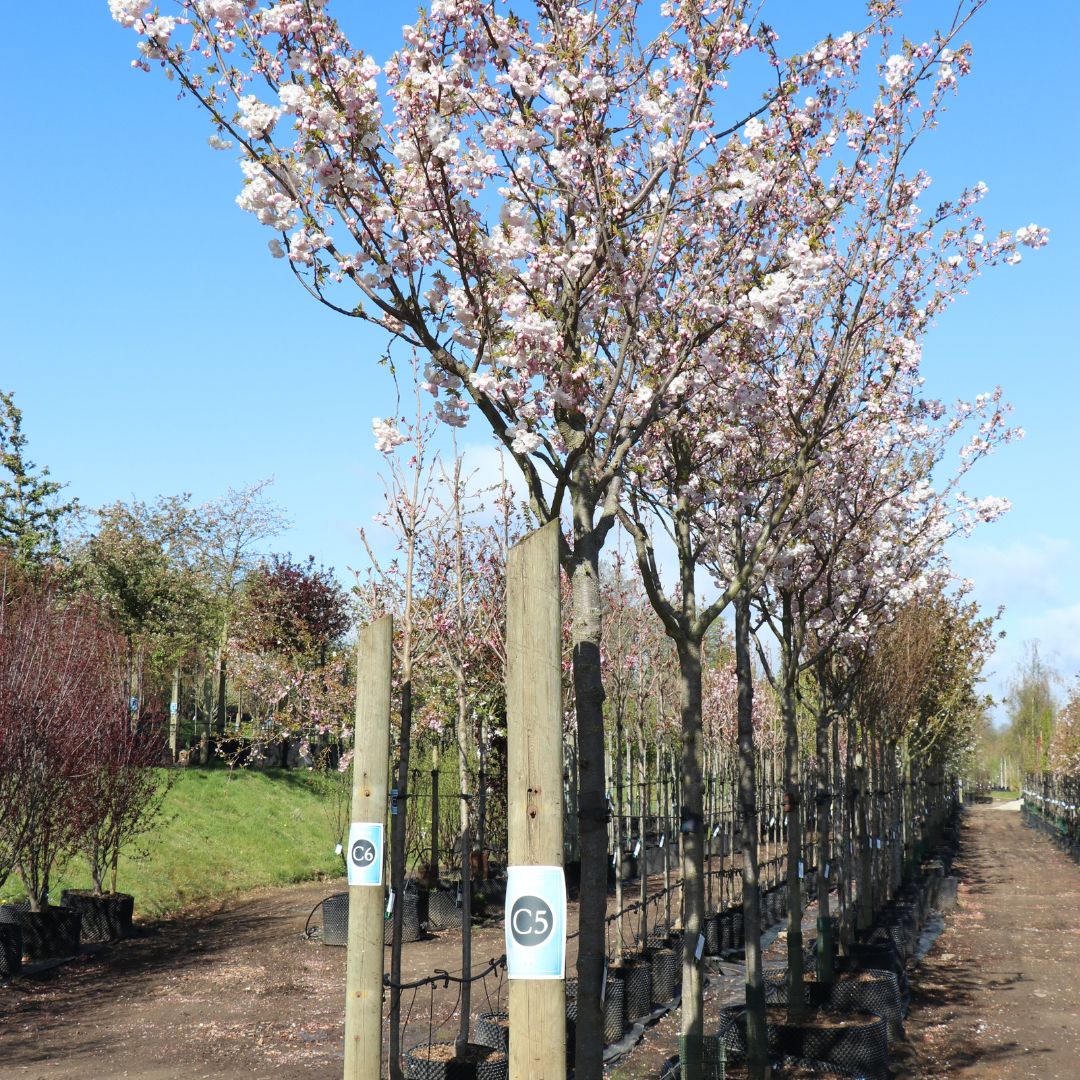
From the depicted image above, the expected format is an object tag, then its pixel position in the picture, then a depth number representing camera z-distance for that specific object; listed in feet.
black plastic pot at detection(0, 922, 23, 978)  43.57
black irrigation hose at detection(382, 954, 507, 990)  25.00
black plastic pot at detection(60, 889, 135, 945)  53.88
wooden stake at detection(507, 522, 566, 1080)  10.53
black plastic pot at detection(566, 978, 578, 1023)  28.71
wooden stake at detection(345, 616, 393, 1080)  19.11
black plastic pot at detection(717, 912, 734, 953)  48.52
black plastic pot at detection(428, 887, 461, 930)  56.90
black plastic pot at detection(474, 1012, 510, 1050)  27.58
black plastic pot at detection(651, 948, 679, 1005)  38.29
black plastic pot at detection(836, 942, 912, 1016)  37.91
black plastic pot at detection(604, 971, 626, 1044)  32.68
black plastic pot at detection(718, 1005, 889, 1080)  27.63
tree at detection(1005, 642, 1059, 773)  216.74
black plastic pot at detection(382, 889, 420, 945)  53.72
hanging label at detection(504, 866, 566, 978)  10.43
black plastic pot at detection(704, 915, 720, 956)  46.48
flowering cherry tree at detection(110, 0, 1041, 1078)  16.55
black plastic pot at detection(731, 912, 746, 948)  49.85
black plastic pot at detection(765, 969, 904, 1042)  32.30
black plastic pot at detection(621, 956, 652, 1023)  35.35
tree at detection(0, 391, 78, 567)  87.40
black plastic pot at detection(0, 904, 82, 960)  48.47
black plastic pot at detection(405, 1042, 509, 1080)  25.52
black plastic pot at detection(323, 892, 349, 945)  52.31
